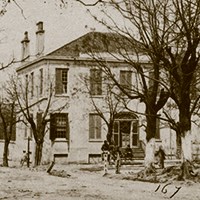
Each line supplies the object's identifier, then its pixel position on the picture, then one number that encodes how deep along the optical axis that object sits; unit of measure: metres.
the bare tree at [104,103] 40.38
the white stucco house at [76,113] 40.91
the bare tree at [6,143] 35.34
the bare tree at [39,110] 34.09
